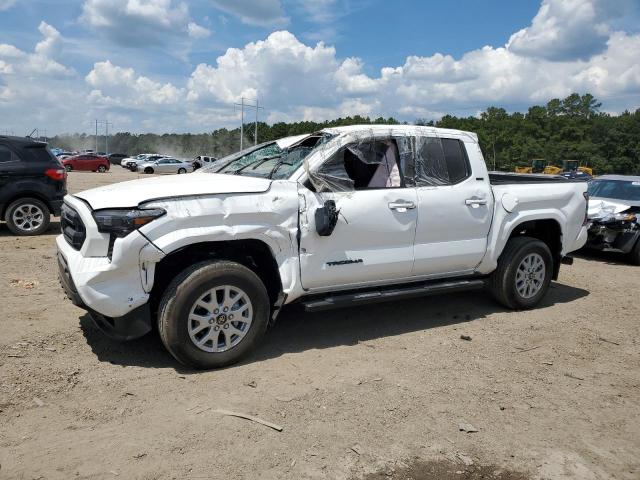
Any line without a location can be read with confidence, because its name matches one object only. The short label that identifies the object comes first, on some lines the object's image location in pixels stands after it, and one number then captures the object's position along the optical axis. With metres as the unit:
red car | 41.72
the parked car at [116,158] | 65.38
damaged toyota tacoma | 3.92
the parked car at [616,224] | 9.37
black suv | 9.52
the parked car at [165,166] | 44.28
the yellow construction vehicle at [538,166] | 51.40
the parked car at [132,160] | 52.50
